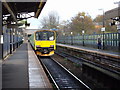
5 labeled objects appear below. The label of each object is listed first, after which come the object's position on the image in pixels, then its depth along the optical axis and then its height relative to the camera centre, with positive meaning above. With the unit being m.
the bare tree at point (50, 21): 72.44 +5.87
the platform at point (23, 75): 6.33 -1.40
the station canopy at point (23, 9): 13.92 +2.26
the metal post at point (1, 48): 10.52 -0.54
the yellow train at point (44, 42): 19.89 -0.39
